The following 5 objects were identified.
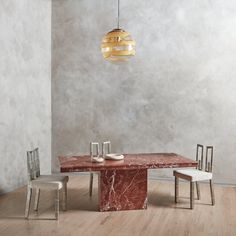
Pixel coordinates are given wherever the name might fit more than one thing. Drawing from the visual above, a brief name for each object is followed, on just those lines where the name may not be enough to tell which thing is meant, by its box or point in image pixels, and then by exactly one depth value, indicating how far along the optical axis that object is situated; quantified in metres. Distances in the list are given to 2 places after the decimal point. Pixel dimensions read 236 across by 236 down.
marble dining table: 4.62
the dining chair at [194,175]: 4.76
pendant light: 4.19
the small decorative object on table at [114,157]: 4.84
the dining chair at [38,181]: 4.33
